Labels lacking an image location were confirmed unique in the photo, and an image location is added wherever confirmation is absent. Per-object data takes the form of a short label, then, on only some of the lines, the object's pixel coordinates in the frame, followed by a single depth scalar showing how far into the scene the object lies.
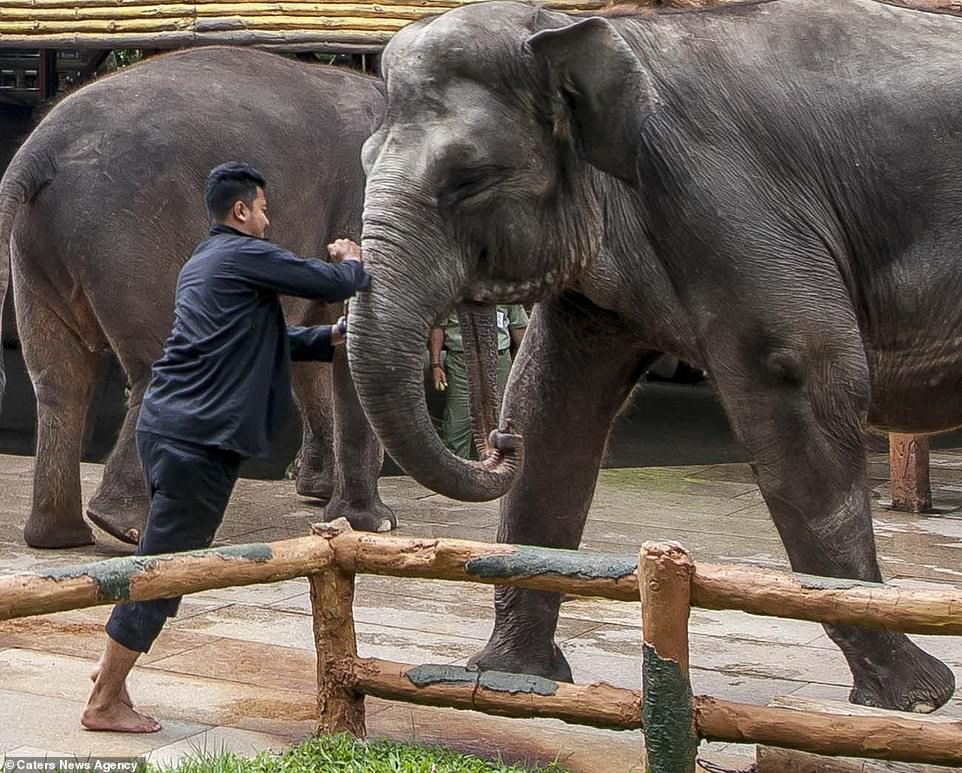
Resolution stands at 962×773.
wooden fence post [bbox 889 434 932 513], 8.87
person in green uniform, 9.72
